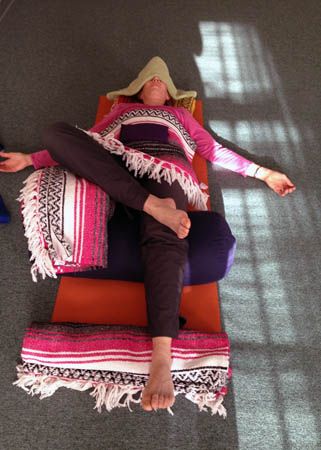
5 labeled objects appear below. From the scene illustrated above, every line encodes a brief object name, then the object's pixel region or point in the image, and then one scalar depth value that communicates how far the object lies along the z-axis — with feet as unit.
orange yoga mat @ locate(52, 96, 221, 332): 4.37
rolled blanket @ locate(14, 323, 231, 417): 3.87
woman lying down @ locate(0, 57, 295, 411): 3.82
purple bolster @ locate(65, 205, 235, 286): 4.37
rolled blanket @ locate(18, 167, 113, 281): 4.06
